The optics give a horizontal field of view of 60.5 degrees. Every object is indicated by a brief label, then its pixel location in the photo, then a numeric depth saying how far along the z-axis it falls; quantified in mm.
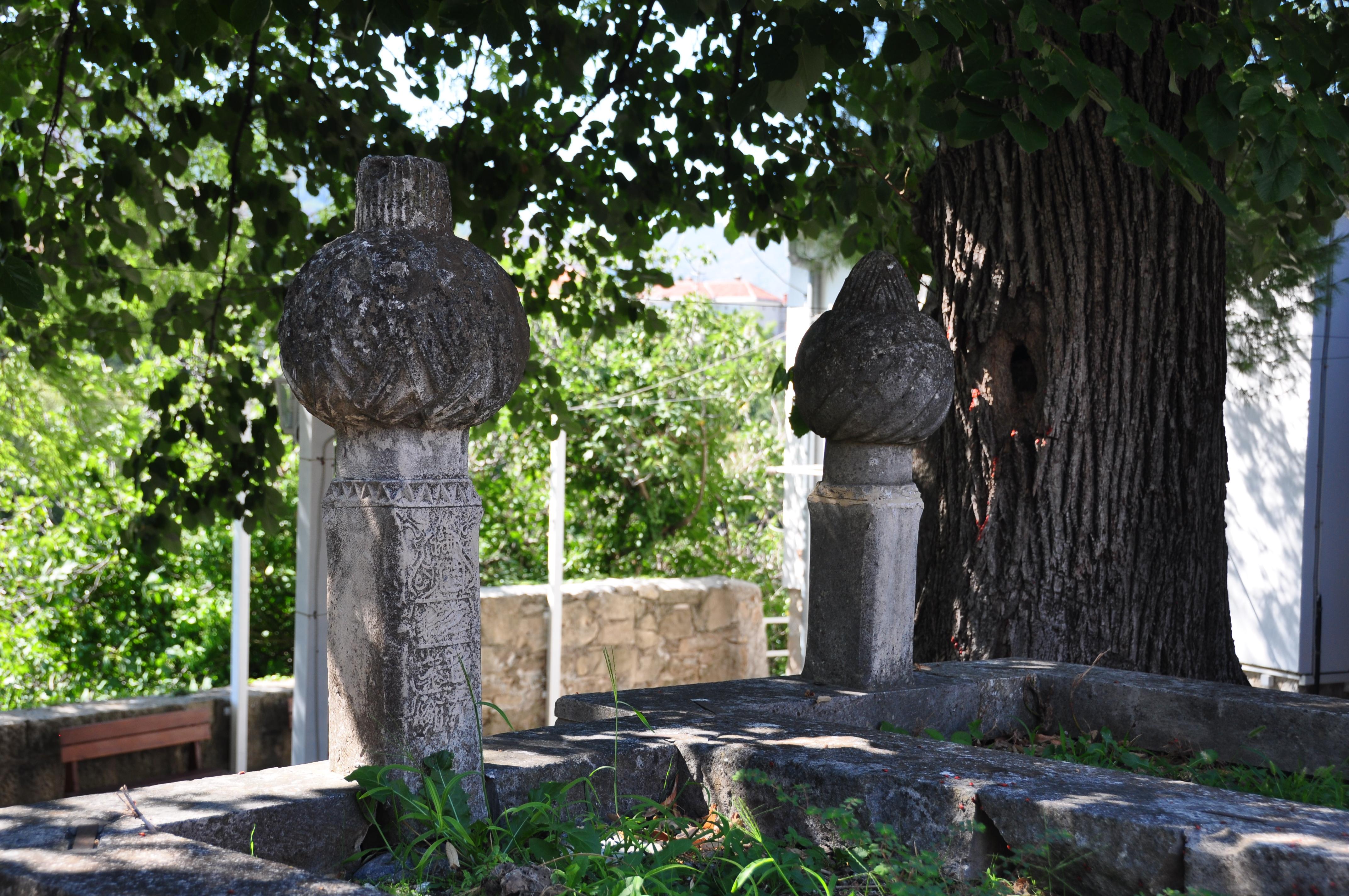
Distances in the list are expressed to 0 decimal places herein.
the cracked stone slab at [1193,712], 3074
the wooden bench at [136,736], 6262
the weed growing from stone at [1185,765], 2785
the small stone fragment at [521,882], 1880
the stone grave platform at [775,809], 1752
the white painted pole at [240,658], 7027
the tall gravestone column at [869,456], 3131
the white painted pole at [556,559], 8383
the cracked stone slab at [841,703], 3021
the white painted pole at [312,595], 6914
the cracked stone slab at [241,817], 1945
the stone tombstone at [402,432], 2170
